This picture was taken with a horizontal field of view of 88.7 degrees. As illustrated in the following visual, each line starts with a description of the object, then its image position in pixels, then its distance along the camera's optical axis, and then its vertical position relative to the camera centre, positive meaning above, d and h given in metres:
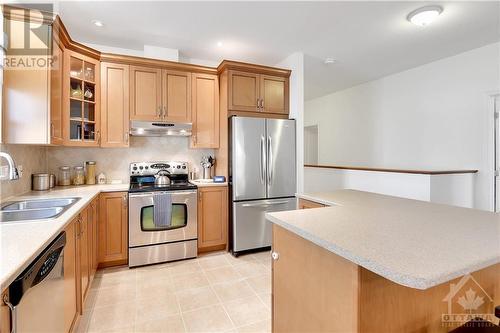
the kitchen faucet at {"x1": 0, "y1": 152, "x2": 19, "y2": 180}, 1.47 -0.03
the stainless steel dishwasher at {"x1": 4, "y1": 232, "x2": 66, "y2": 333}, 0.88 -0.53
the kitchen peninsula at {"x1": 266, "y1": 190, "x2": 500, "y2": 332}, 0.83 -0.37
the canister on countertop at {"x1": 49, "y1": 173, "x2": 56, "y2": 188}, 2.70 -0.16
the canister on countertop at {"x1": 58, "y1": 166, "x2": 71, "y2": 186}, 2.92 -0.11
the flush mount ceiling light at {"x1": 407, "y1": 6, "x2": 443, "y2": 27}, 2.37 +1.44
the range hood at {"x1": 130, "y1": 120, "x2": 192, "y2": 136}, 3.00 +0.46
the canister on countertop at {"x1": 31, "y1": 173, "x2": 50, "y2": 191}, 2.53 -0.16
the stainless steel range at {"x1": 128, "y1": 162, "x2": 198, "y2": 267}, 2.77 -0.63
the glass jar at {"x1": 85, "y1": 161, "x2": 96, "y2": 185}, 3.04 -0.08
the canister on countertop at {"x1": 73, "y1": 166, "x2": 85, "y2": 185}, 2.98 -0.11
